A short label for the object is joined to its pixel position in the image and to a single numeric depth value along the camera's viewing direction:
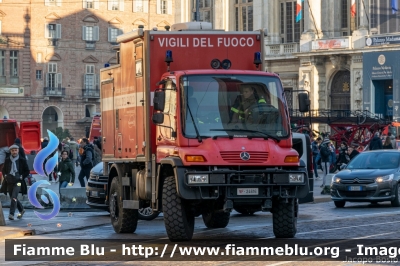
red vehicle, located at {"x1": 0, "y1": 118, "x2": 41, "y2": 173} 44.03
